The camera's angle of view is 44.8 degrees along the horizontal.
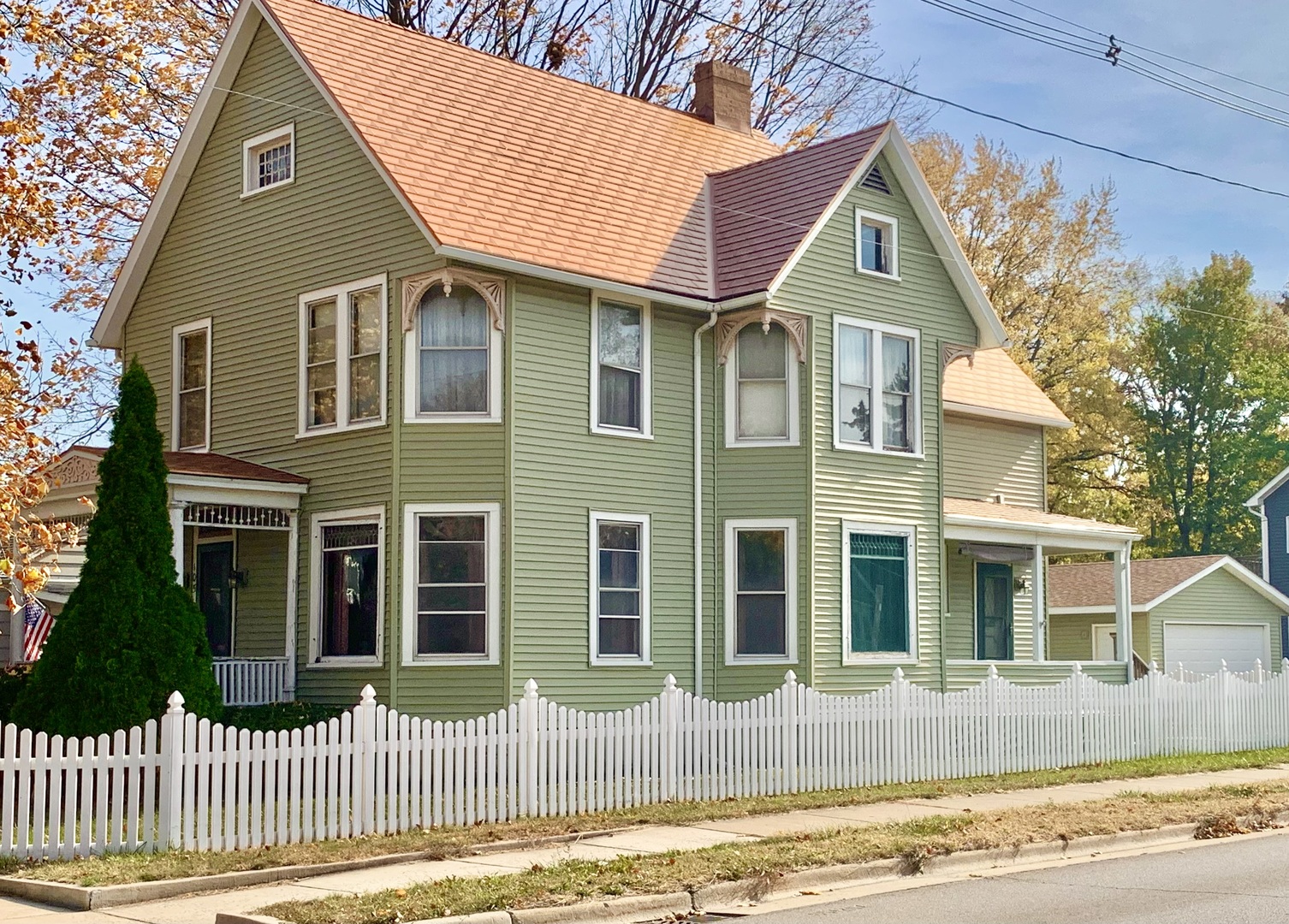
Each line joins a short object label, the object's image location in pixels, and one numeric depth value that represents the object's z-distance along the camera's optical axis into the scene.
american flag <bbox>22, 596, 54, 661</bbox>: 32.12
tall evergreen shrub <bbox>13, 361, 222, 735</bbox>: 15.70
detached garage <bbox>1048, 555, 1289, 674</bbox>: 40.72
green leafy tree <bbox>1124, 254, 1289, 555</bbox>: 58.38
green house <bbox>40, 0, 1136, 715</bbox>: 20.39
